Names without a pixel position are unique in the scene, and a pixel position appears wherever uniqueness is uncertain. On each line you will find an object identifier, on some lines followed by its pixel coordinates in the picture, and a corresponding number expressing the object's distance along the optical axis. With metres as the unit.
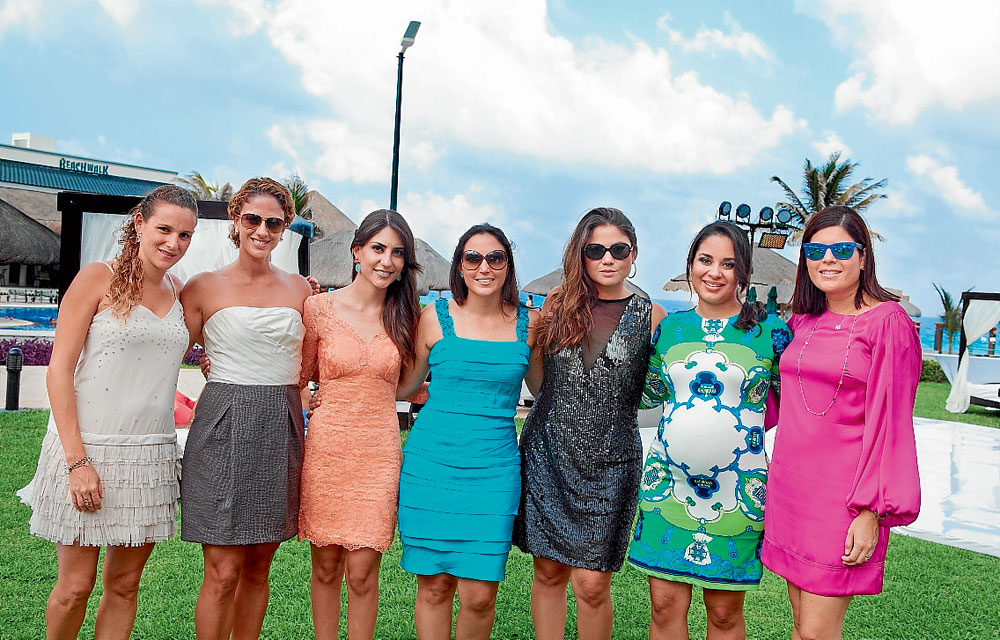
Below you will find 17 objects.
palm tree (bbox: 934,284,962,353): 30.00
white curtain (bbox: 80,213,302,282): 9.72
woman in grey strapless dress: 3.35
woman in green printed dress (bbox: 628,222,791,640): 3.23
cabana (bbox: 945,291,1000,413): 17.41
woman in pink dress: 2.79
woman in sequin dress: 3.44
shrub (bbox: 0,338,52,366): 16.19
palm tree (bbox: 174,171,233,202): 39.53
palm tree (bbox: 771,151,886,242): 35.49
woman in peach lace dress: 3.51
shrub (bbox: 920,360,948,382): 26.19
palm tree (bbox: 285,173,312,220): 34.00
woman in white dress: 3.14
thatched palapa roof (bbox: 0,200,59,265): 26.19
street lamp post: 12.80
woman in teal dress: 3.46
